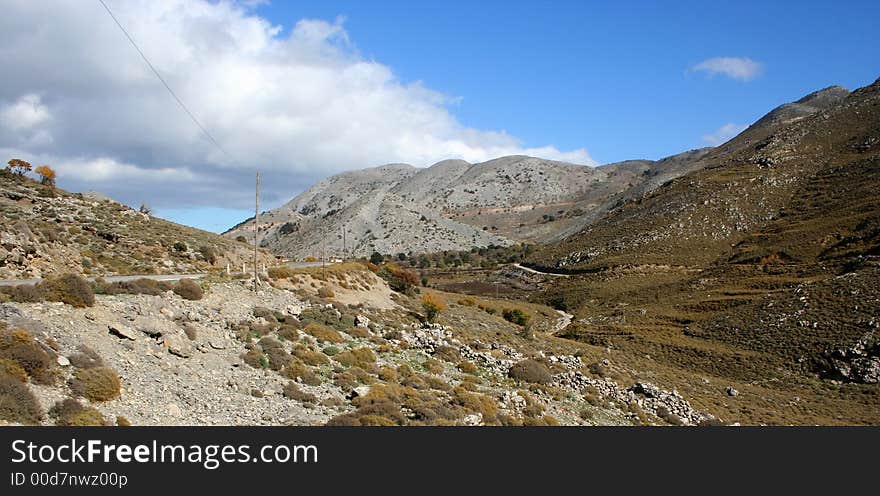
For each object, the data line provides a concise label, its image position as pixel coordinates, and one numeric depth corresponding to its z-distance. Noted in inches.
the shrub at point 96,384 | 538.6
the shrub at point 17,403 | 466.3
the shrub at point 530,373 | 1082.1
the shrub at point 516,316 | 2112.8
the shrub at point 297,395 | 700.0
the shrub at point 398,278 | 1838.1
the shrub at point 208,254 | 1781.5
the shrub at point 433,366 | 994.1
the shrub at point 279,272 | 1283.2
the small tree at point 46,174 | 2001.4
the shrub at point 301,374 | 768.9
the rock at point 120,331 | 689.0
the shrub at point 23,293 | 685.3
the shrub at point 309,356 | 845.8
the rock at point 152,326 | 729.0
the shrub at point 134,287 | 816.9
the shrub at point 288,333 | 922.1
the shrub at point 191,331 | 777.6
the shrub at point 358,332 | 1094.7
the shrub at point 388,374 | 871.7
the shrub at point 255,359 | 773.9
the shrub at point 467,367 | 1058.7
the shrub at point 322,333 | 986.1
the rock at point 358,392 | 745.6
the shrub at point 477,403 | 777.6
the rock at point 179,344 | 713.0
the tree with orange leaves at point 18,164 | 1964.8
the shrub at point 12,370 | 504.4
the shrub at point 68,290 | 707.4
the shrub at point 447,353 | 1108.5
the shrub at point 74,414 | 491.5
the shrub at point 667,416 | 1042.1
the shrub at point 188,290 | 927.0
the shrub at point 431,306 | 1483.8
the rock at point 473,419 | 729.0
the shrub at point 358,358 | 896.3
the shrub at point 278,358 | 788.6
